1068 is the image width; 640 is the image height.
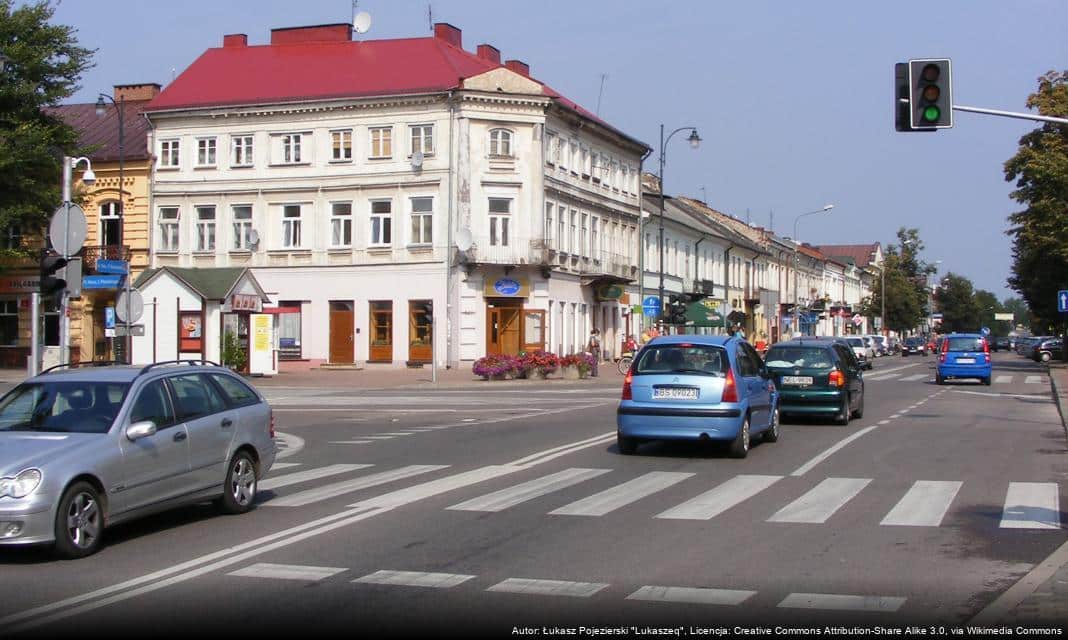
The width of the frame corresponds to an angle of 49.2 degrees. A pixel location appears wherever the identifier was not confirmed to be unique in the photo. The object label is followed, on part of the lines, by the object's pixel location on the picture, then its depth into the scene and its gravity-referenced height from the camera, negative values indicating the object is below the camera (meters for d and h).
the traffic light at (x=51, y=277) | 14.82 +0.75
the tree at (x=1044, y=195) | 51.75 +6.57
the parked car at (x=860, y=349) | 56.41 -0.73
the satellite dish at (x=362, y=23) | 52.19 +13.99
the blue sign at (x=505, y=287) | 46.78 +1.92
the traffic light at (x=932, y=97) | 17.19 +3.51
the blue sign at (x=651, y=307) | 47.56 +1.13
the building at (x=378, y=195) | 46.31 +5.82
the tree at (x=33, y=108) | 39.69 +7.98
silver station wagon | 8.60 -0.93
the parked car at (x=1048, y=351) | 69.00 -1.04
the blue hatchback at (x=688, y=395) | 15.32 -0.81
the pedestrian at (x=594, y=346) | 45.41 -0.45
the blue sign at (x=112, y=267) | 26.75 +1.60
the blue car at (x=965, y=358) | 39.59 -0.82
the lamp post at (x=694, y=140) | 46.00 +7.68
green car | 21.19 -0.81
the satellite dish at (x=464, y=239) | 45.19 +3.71
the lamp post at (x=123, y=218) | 29.29 +5.12
